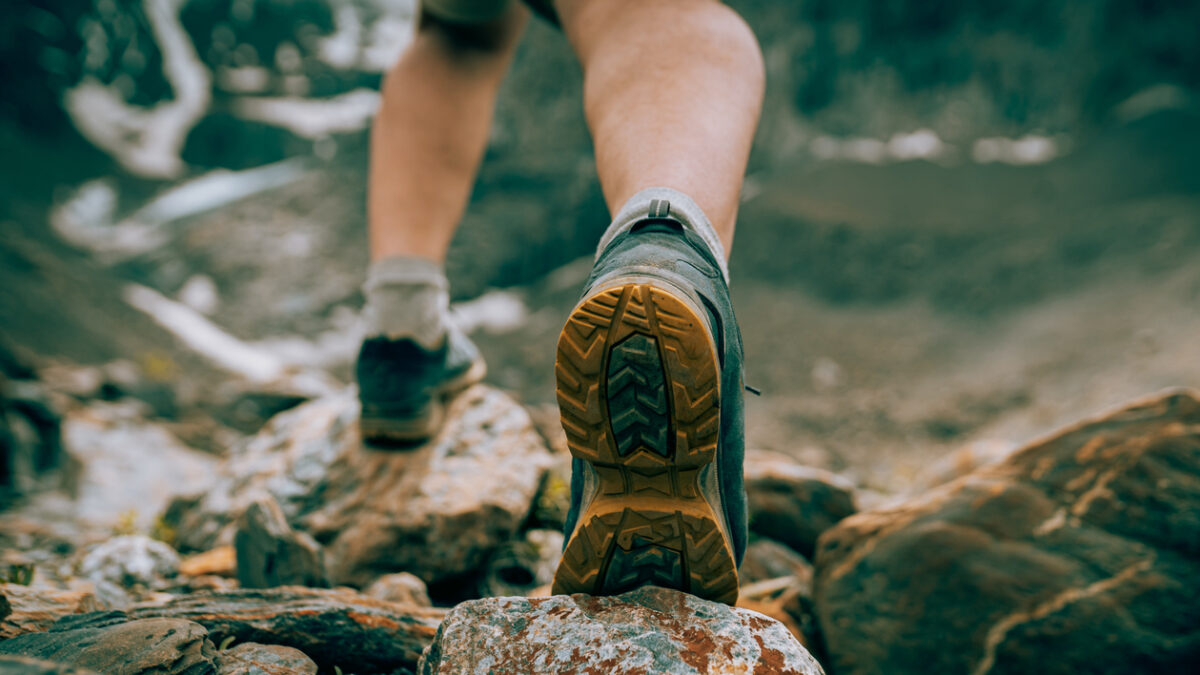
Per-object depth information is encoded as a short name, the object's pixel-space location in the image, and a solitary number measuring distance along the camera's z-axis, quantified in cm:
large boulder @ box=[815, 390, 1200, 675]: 118
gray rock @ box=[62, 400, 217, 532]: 290
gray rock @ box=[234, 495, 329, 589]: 125
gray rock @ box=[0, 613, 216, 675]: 73
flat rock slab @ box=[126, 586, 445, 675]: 92
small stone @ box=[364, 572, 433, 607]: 126
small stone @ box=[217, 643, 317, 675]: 79
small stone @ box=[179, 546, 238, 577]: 154
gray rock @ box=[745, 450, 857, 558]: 186
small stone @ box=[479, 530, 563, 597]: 148
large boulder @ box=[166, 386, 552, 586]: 149
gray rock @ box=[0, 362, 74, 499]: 313
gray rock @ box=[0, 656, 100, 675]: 52
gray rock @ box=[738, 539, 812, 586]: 167
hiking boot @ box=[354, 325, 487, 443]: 153
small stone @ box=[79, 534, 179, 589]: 141
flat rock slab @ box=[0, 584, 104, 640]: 89
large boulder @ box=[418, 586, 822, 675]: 78
